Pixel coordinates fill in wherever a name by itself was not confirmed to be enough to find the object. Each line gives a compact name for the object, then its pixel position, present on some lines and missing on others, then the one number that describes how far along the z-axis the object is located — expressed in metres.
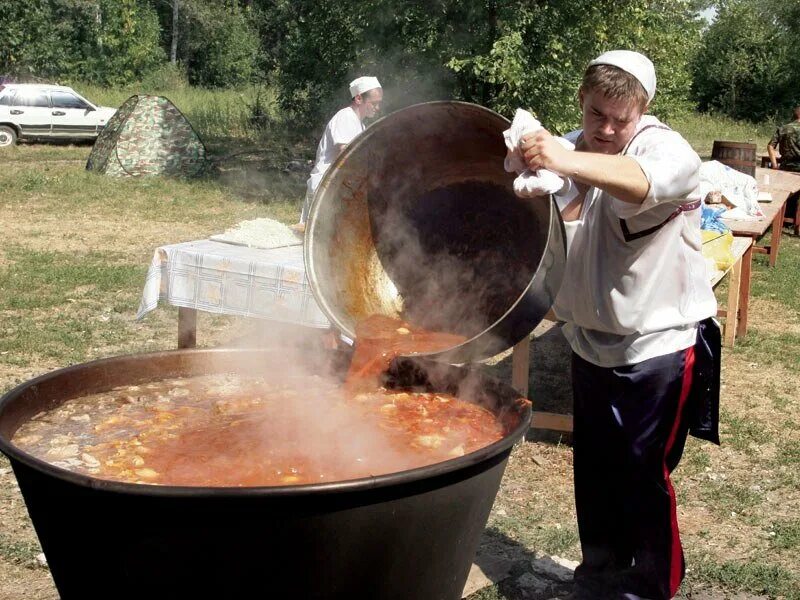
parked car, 20.77
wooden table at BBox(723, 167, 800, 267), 7.90
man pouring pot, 2.65
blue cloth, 7.14
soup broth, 2.68
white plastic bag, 8.90
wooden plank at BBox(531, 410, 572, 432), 5.28
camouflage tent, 16.25
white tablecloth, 5.09
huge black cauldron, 2.24
